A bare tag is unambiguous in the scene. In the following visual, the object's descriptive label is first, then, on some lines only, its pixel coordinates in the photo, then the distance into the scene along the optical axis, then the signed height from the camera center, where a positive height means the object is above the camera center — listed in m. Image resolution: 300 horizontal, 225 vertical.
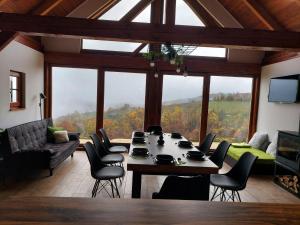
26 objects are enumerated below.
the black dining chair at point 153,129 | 5.21 -0.63
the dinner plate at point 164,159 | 2.70 -0.66
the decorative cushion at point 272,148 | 5.04 -0.90
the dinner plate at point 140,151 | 3.02 -0.65
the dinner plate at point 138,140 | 3.79 -0.65
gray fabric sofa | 3.86 -0.94
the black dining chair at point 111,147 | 4.61 -0.97
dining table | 2.63 -0.71
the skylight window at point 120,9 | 5.89 +2.13
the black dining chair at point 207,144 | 4.34 -0.76
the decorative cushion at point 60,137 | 5.19 -0.88
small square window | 4.92 +0.07
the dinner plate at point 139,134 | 4.38 -0.64
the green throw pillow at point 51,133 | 5.27 -0.82
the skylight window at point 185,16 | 6.05 +2.10
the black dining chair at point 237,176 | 2.96 -0.98
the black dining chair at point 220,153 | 3.69 -0.79
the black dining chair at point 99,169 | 3.11 -0.98
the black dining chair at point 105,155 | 3.91 -0.98
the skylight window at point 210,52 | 6.36 +1.29
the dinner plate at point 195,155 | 2.98 -0.66
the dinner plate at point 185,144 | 3.70 -0.66
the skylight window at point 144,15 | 6.07 +2.07
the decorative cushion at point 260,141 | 5.62 -0.86
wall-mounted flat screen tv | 4.76 +0.31
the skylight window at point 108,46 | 6.19 +1.31
